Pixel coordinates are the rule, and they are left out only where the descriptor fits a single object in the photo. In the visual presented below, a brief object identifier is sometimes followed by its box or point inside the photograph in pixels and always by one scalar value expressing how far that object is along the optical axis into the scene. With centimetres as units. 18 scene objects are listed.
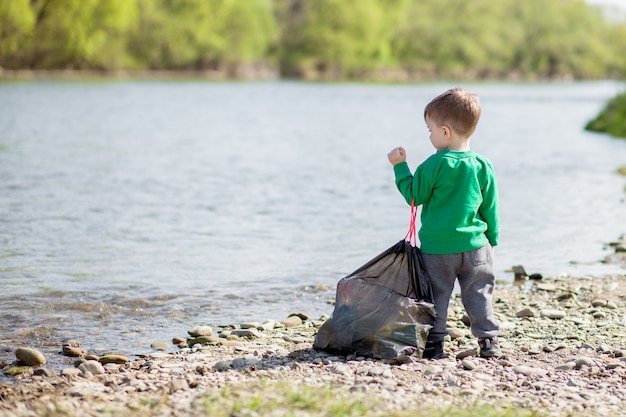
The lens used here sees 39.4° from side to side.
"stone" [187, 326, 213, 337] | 815
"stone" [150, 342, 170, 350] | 778
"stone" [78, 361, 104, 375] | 663
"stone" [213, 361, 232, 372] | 646
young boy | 654
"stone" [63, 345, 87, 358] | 750
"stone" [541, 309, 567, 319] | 858
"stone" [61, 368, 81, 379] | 652
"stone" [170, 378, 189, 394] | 560
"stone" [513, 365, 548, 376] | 627
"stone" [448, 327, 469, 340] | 776
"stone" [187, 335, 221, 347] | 781
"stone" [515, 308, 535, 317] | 870
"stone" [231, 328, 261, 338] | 806
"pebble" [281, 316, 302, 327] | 855
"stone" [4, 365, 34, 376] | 693
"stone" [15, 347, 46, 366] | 718
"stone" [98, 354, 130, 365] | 721
